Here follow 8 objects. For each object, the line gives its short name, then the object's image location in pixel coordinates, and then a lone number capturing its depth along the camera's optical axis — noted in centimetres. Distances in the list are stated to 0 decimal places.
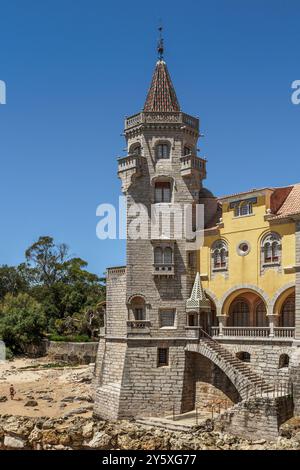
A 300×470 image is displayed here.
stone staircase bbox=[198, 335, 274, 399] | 2898
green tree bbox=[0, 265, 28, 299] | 8525
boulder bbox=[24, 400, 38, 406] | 3781
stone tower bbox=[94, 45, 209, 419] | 3259
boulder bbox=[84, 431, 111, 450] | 2880
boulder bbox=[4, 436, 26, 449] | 3005
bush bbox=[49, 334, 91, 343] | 5991
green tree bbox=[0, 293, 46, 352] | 5894
